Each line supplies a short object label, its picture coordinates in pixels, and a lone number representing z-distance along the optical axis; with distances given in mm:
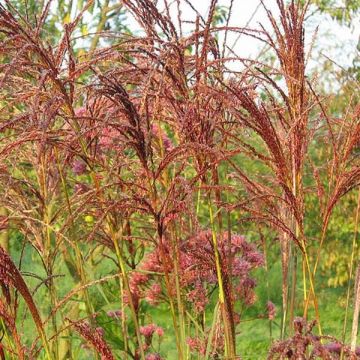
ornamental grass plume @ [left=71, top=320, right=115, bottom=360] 1773
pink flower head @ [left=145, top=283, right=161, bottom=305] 3371
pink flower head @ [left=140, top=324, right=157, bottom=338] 3713
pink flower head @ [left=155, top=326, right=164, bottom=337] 3930
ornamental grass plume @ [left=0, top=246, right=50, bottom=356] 1678
